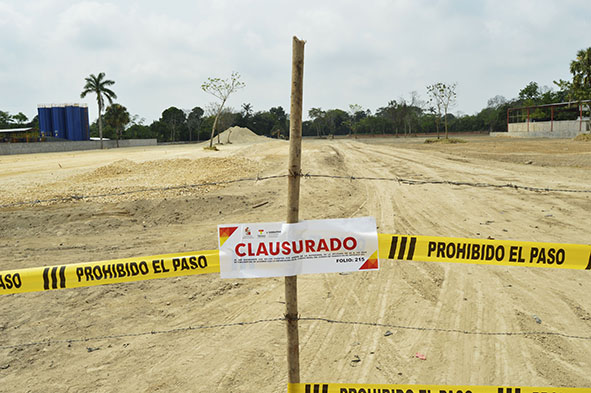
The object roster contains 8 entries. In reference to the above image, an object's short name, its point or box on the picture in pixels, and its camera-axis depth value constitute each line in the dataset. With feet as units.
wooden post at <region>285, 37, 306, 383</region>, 10.21
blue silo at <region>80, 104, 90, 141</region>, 228.43
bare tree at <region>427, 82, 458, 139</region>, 170.09
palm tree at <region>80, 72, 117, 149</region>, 191.21
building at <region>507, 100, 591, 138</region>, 153.43
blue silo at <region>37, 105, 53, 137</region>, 225.76
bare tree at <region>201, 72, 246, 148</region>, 135.94
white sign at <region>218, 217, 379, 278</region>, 10.37
